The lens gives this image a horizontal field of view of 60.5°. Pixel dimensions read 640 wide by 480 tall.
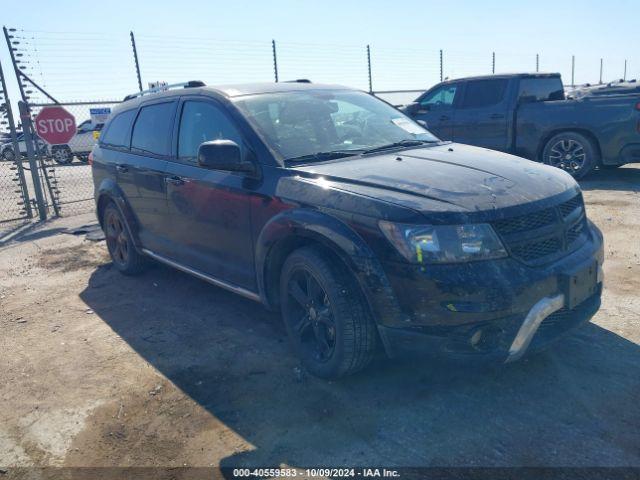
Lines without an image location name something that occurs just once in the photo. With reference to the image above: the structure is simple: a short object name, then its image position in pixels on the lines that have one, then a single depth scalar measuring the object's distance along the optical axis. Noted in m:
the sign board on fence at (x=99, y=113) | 12.75
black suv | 2.78
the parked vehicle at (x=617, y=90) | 8.78
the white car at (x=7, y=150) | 20.90
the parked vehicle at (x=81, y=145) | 19.91
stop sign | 8.86
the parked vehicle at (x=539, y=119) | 8.33
